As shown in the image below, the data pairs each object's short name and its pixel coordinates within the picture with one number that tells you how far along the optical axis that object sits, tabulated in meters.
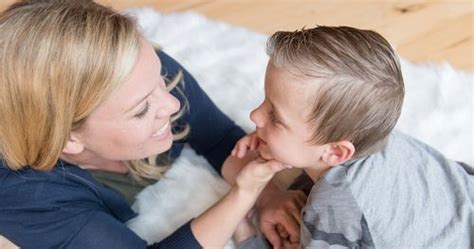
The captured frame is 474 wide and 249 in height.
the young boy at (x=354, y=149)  0.86
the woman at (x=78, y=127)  0.85
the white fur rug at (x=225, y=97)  1.26
